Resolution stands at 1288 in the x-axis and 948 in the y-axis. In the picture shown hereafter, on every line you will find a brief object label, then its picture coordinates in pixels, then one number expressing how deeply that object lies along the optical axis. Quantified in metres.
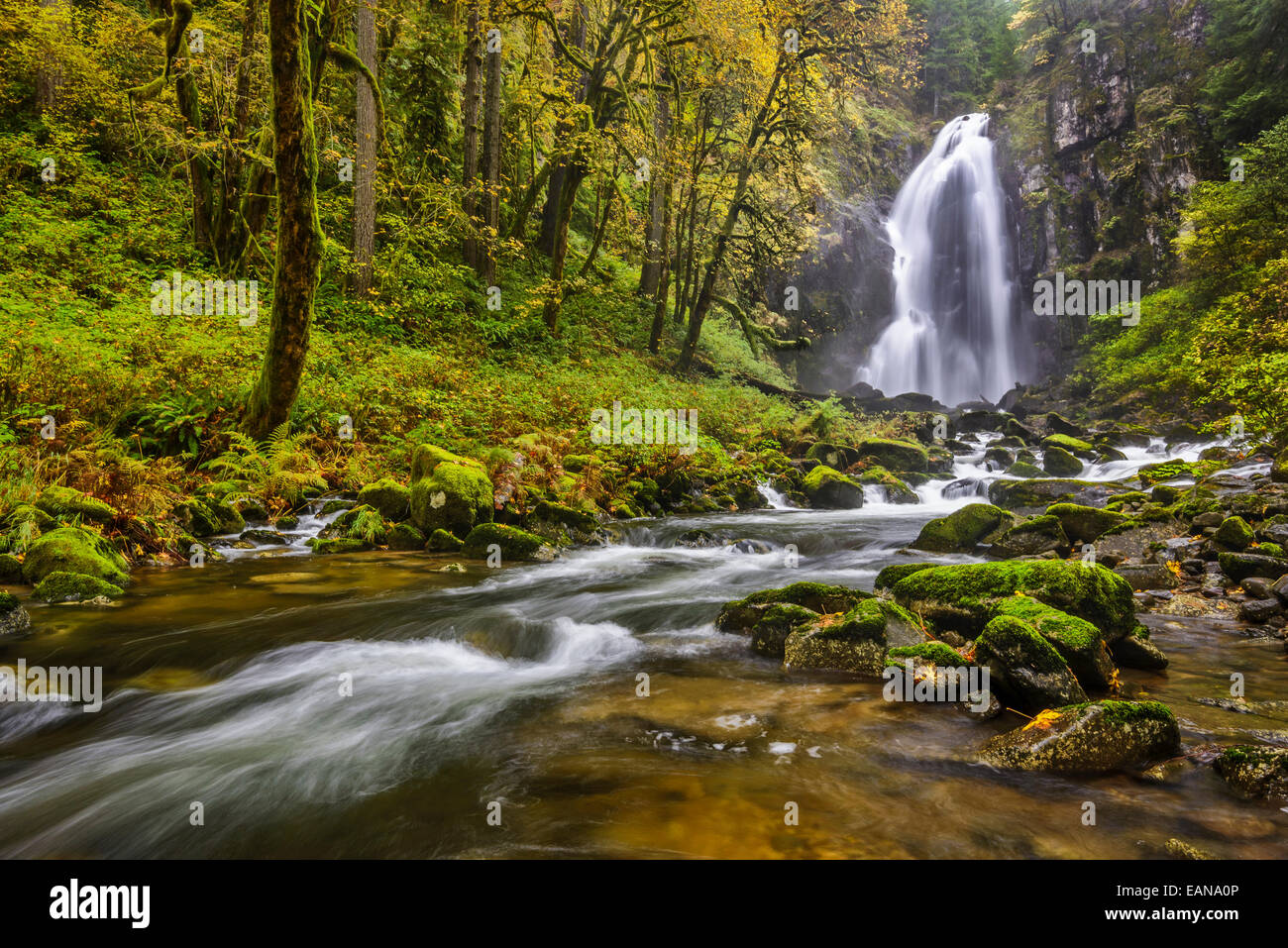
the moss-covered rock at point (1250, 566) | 6.75
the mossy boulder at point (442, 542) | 9.30
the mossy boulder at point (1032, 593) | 5.15
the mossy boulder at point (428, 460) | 9.84
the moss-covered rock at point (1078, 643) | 4.43
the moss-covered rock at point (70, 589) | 6.13
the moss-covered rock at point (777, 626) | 5.61
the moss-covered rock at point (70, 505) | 7.20
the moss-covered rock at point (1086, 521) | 9.08
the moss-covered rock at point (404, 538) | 9.36
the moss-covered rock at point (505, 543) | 9.34
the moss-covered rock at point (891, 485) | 16.00
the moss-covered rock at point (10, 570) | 6.43
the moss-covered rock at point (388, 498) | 9.82
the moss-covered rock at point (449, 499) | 9.48
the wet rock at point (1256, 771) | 3.18
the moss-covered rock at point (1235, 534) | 7.64
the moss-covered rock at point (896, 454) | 18.47
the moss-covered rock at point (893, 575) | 6.45
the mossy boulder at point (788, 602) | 6.01
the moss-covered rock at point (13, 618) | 5.22
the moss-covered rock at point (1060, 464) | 17.06
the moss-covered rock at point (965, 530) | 9.83
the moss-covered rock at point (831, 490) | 15.17
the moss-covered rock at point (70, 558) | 6.45
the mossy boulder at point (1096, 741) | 3.52
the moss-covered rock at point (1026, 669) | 4.08
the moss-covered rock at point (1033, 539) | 8.95
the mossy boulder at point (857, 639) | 5.12
